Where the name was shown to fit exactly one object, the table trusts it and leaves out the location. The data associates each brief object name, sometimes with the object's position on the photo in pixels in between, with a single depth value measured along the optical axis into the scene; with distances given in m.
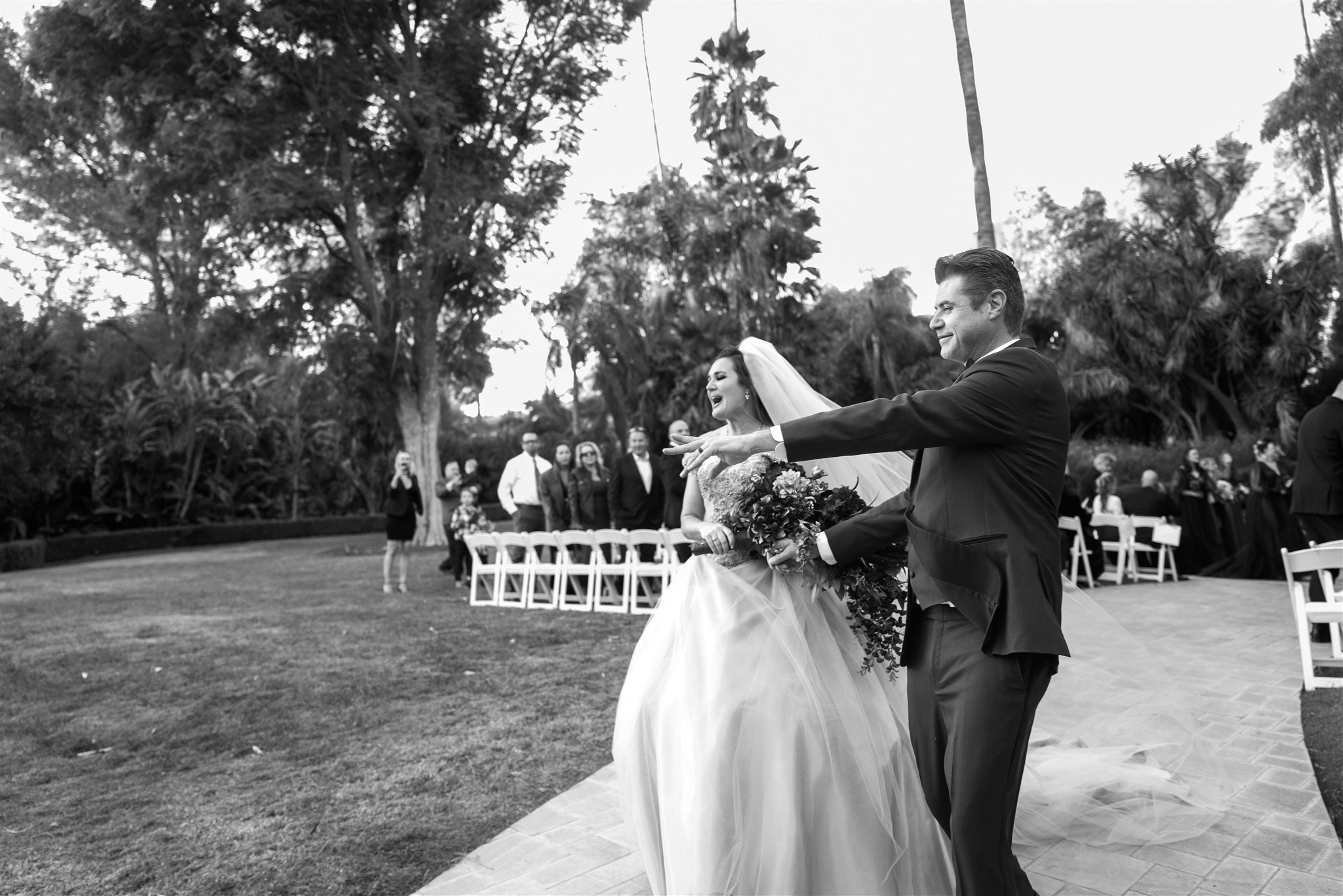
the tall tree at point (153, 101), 20.19
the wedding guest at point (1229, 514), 13.17
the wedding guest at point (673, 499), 11.03
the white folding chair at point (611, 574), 10.98
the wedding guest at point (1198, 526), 13.42
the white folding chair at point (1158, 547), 12.07
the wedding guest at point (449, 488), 14.60
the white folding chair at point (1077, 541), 11.62
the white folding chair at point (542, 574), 11.61
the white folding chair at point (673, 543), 10.18
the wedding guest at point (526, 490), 13.53
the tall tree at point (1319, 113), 18.09
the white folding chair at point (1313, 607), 5.84
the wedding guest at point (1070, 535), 11.98
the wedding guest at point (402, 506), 12.92
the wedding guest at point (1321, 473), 7.32
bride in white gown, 3.07
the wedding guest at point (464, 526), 13.87
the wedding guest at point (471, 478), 14.74
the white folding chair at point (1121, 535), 12.12
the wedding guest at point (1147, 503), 13.83
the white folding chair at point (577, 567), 11.27
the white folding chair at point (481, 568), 12.23
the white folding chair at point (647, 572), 10.49
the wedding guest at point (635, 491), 11.70
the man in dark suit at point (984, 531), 2.53
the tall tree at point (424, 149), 21.47
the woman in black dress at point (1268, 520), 11.52
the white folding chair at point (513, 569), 11.99
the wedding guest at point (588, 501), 12.51
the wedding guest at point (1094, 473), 13.82
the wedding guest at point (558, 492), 12.83
